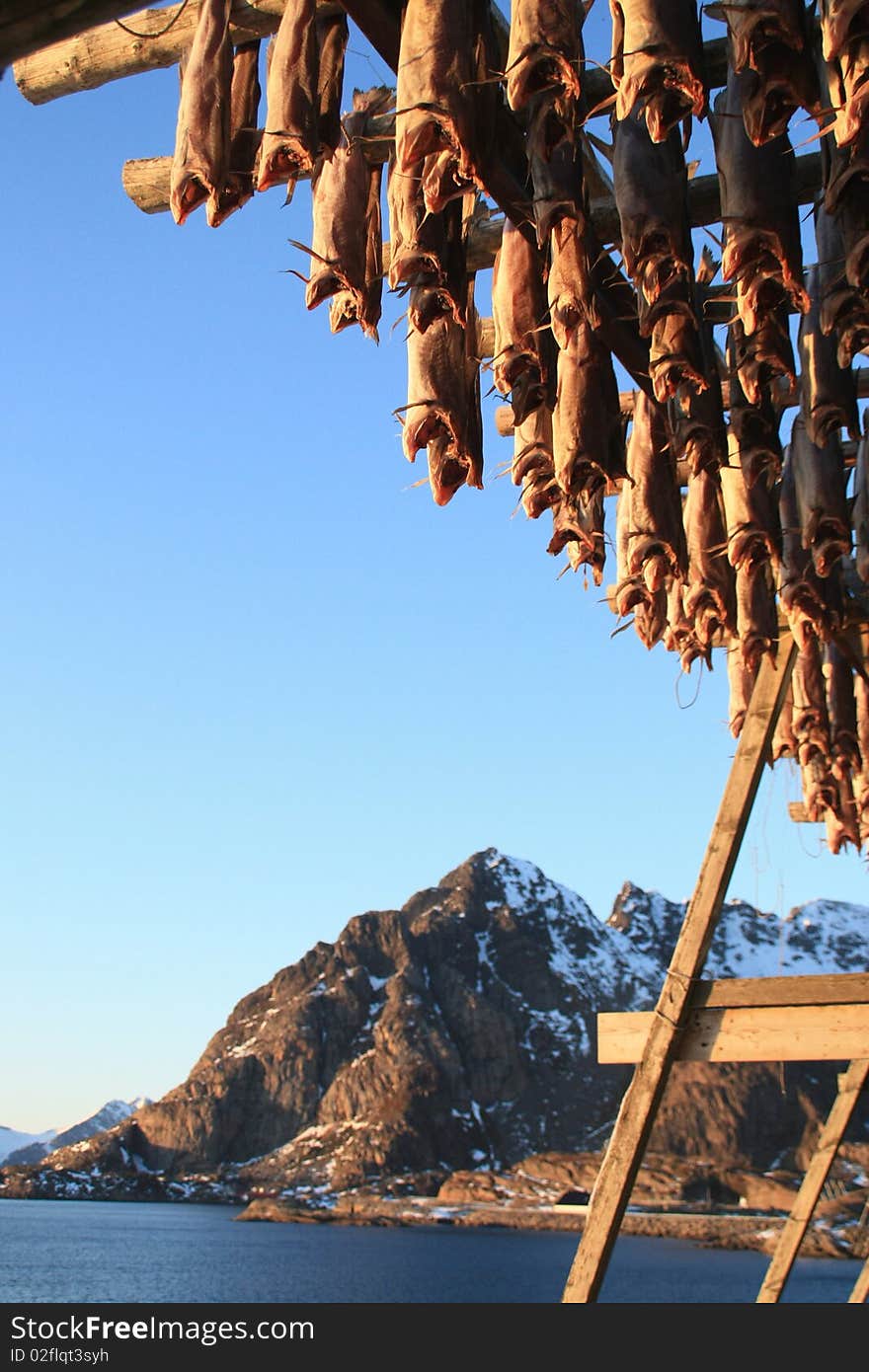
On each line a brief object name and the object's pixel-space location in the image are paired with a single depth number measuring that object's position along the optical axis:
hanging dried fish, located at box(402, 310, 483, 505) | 3.70
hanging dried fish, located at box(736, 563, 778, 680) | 6.27
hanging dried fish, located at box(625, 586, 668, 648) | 5.70
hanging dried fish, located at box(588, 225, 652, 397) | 4.46
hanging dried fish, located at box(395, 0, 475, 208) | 3.08
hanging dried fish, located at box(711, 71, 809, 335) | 3.60
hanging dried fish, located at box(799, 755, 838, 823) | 8.89
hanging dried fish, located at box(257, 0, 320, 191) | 3.27
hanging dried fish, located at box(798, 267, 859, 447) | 4.73
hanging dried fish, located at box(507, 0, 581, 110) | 3.08
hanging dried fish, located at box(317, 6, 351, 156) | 3.42
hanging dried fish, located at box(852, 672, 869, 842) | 8.85
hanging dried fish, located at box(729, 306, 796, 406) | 4.03
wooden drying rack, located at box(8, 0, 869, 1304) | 4.64
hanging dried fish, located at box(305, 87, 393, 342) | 3.46
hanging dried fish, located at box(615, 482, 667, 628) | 5.27
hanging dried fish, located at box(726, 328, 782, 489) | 4.95
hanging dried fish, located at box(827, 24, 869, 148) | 2.88
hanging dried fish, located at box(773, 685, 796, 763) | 8.51
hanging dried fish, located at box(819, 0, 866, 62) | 2.85
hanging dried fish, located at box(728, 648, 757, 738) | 8.14
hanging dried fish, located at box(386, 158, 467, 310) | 3.35
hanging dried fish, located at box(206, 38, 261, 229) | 3.39
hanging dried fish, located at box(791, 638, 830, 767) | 8.11
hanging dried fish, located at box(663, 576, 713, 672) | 6.08
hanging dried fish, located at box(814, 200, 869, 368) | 3.91
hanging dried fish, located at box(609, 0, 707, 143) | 3.07
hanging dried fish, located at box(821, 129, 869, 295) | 3.39
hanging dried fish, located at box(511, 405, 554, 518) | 4.33
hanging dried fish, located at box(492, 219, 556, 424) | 3.87
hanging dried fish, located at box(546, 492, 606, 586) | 4.46
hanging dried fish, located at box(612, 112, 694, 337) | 3.71
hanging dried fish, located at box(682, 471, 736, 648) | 5.62
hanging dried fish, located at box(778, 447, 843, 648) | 5.91
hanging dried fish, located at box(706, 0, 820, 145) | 3.07
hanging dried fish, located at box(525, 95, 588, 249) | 3.41
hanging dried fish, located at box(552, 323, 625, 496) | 4.17
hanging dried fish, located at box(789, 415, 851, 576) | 5.19
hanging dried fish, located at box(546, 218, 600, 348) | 3.76
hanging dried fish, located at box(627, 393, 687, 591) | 4.99
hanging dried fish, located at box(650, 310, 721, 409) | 4.04
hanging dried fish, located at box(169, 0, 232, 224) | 3.32
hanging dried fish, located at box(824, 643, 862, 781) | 8.35
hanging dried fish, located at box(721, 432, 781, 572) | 5.20
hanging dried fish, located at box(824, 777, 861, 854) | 9.64
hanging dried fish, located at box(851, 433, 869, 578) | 5.54
